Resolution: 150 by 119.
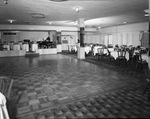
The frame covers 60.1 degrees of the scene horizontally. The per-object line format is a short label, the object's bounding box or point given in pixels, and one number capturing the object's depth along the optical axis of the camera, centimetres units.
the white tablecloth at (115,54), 717
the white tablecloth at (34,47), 1398
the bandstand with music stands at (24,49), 1266
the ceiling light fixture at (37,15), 773
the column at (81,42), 995
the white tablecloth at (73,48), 1372
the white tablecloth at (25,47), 1352
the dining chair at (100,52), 906
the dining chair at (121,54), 718
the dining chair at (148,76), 337
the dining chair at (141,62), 579
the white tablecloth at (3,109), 183
